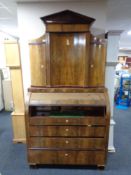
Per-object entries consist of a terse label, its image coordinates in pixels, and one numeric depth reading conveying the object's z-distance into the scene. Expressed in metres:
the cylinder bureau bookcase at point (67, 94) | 2.15
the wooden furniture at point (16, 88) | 2.71
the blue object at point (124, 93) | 5.36
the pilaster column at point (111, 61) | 2.43
